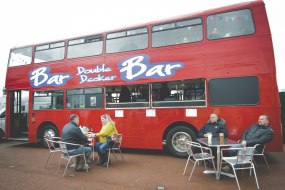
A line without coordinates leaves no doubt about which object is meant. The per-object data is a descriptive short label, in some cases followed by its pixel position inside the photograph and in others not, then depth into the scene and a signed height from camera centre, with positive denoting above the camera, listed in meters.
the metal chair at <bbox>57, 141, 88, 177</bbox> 5.58 -1.03
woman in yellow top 6.26 -0.87
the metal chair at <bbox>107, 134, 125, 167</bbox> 6.48 -1.13
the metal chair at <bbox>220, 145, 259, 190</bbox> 4.39 -0.96
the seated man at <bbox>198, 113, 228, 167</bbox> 6.16 -0.60
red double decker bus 6.39 +0.88
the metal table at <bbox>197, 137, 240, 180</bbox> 4.89 -0.81
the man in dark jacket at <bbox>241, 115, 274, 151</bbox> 5.32 -0.69
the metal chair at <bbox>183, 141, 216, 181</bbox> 4.96 -1.09
